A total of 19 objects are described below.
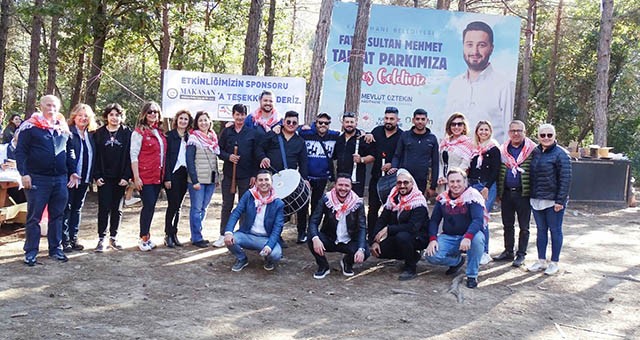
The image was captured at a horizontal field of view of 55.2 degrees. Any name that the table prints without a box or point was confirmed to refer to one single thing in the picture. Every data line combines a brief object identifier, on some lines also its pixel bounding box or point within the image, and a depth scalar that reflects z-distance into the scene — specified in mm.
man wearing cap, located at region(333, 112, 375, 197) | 7359
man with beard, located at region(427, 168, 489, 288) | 6180
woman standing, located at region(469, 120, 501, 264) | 7008
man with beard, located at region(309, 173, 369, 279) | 6406
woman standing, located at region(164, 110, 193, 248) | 7195
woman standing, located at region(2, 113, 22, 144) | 13156
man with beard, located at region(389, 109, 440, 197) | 7102
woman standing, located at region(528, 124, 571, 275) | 6714
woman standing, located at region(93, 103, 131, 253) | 6848
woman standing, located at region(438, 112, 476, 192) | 7059
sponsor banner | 10633
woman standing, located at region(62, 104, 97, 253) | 6598
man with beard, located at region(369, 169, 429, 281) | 6410
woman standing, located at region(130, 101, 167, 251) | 6918
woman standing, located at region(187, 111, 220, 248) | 7203
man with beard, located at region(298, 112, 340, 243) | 7520
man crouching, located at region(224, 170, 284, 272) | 6422
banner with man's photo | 12875
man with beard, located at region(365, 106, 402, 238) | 7336
